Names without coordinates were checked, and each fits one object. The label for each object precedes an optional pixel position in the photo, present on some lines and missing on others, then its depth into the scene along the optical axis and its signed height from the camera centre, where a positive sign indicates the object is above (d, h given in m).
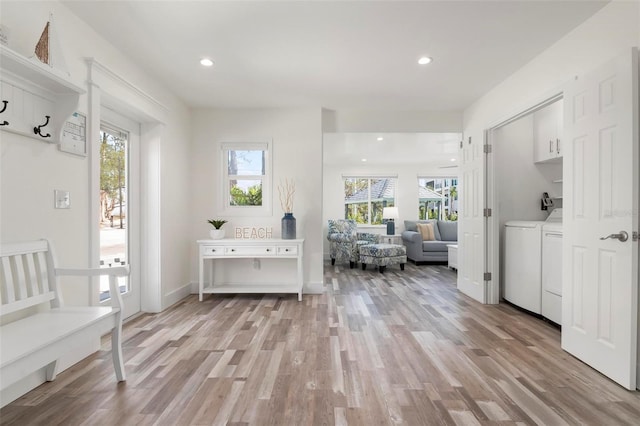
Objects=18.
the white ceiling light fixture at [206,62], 2.82 +1.39
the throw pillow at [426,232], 6.80 -0.44
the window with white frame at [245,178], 4.12 +0.46
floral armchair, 6.21 -0.58
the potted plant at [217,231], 3.85 -0.24
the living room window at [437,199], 7.81 +0.33
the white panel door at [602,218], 1.81 -0.04
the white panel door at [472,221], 3.62 -0.11
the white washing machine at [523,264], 3.11 -0.56
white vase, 3.84 -0.27
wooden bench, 1.34 -0.58
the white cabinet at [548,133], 3.40 +0.90
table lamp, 7.21 -0.09
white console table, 3.72 -0.47
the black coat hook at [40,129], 1.86 +0.50
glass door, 2.85 +0.07
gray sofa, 6.45 -0.66
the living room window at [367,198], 7.80 +0.36
